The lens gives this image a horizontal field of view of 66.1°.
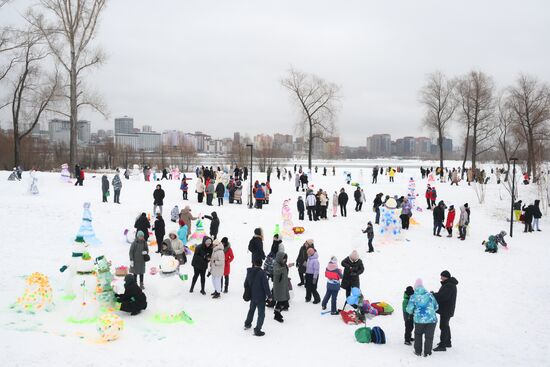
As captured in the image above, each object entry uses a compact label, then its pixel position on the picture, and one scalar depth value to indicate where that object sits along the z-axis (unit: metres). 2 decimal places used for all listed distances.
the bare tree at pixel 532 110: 38.88
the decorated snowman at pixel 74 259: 9.65
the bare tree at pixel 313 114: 46.31
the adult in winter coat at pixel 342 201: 22.27
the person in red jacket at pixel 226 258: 10.93
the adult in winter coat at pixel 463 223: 18.80
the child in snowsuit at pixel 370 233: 15.92
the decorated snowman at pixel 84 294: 8.68
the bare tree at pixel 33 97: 32.66
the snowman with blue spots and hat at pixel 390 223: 18.12
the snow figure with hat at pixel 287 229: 17.80
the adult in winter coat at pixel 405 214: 20.09
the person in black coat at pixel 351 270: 10.00
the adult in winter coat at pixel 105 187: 20.38
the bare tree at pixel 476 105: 41.59
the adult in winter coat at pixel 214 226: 15.47
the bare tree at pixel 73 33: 26.80
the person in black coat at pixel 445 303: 8.23
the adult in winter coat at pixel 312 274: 10.38
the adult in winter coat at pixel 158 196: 18.77
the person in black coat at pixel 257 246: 12.03
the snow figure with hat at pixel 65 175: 26.23
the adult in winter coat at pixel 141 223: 13.80
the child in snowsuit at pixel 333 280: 9.82
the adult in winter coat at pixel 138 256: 10.63
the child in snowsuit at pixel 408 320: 8.33
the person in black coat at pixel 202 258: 10.65
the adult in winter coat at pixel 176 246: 11.72
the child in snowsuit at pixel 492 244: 17.02
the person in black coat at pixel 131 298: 9.14
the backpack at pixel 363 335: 8.51
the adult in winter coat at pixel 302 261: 11.30
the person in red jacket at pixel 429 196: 25.94
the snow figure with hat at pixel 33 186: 21.23
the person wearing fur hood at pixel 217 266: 10.47
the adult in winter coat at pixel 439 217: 19.30
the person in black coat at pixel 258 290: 8.40
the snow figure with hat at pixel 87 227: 13.66
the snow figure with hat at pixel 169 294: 8.88
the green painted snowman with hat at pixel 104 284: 9.18
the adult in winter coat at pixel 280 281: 9.46
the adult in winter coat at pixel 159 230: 14.08
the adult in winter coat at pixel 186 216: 15.82
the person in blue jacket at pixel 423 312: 7.81
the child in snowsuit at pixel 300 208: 20.92
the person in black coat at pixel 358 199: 24.17
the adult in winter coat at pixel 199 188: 23.28
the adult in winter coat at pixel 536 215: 21.55
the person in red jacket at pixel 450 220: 19.00
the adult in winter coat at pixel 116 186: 20.56
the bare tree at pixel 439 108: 44.38
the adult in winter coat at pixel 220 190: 22.67
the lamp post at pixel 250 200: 23.42
